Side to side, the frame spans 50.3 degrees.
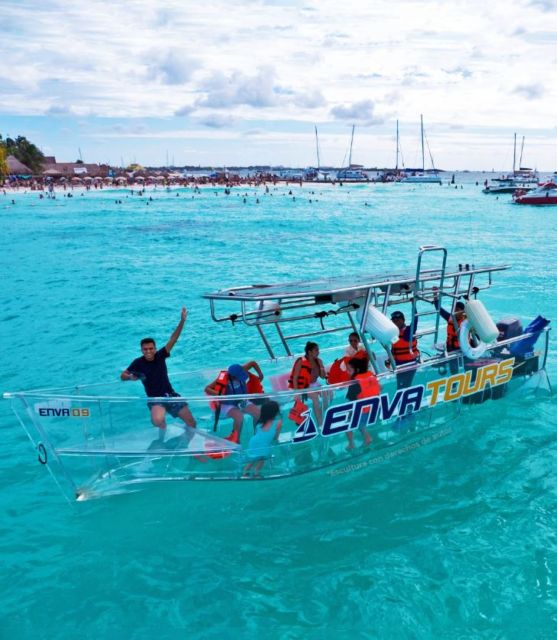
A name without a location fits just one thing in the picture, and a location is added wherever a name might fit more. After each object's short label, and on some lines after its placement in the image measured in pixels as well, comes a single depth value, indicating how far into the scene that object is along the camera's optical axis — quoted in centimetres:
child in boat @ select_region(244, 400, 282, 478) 802
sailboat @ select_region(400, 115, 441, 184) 14800
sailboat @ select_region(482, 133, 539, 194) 10016
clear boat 765
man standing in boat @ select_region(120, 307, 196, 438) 845
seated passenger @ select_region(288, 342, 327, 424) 912
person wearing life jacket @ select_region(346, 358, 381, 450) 846
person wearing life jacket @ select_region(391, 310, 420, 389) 921
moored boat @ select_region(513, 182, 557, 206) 6975
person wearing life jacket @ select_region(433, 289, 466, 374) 1028
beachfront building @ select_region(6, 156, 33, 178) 10981
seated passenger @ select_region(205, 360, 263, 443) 808
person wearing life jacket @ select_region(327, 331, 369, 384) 891
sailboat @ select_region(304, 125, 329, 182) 16960
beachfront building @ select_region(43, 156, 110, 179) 12708
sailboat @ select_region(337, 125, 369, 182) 16488
